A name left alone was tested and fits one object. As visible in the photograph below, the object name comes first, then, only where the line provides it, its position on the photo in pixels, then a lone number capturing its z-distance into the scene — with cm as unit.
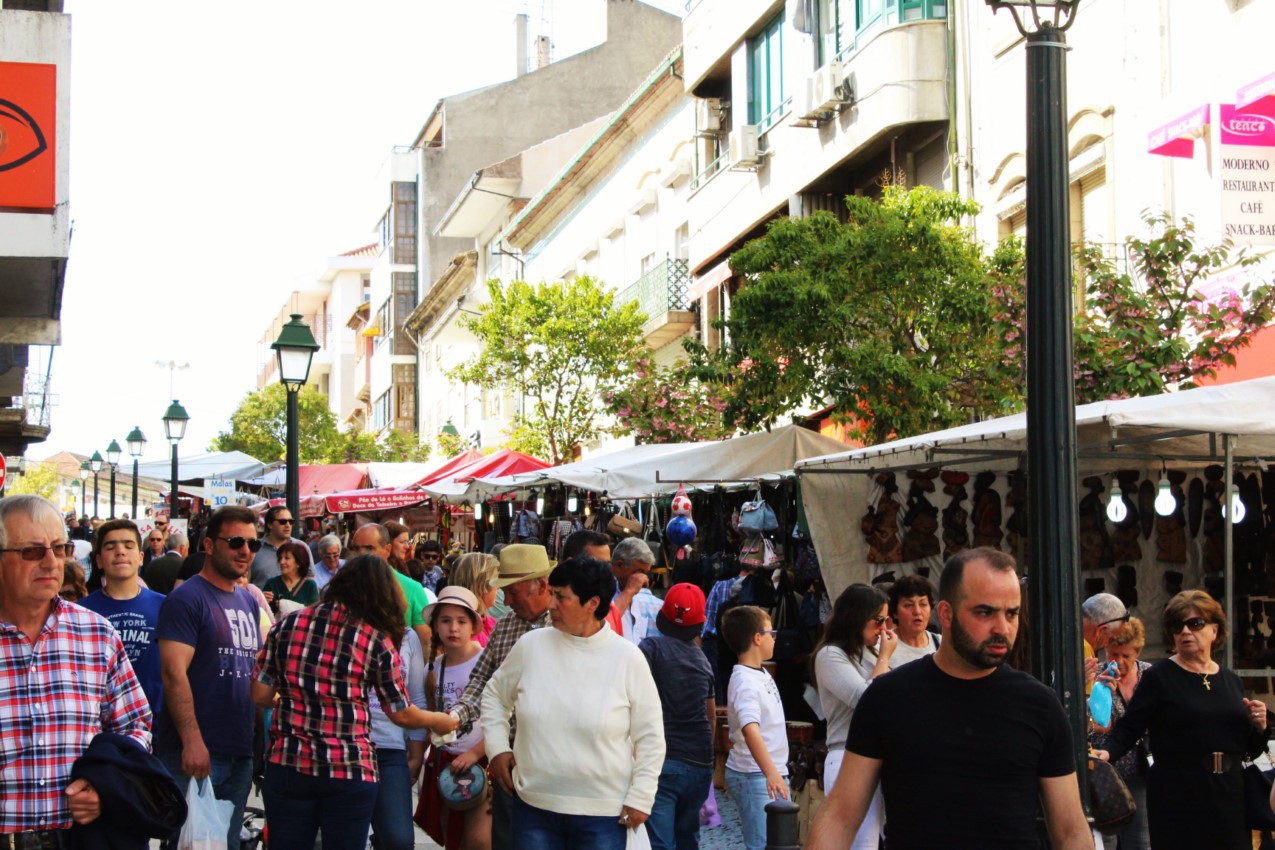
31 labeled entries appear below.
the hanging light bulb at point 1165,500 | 982
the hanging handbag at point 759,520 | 1287
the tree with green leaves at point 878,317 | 1520
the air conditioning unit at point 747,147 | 2397
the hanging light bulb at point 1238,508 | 992
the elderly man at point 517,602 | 703
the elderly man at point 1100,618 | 805
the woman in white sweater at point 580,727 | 574
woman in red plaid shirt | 614
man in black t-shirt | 404
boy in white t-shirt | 722
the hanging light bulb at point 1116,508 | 989
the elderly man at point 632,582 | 855
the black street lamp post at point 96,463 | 4372
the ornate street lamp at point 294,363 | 1508
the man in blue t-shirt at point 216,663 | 665
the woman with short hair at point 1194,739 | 672
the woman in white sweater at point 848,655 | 705
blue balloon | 1473
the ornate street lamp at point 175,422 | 3022
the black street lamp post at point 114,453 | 3959
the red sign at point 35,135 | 1180
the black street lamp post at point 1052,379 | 540
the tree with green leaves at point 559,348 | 2916
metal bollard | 535
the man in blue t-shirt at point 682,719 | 703
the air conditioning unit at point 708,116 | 2736
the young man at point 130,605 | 700
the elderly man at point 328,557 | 1149
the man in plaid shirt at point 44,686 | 444
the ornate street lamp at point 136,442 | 3562
